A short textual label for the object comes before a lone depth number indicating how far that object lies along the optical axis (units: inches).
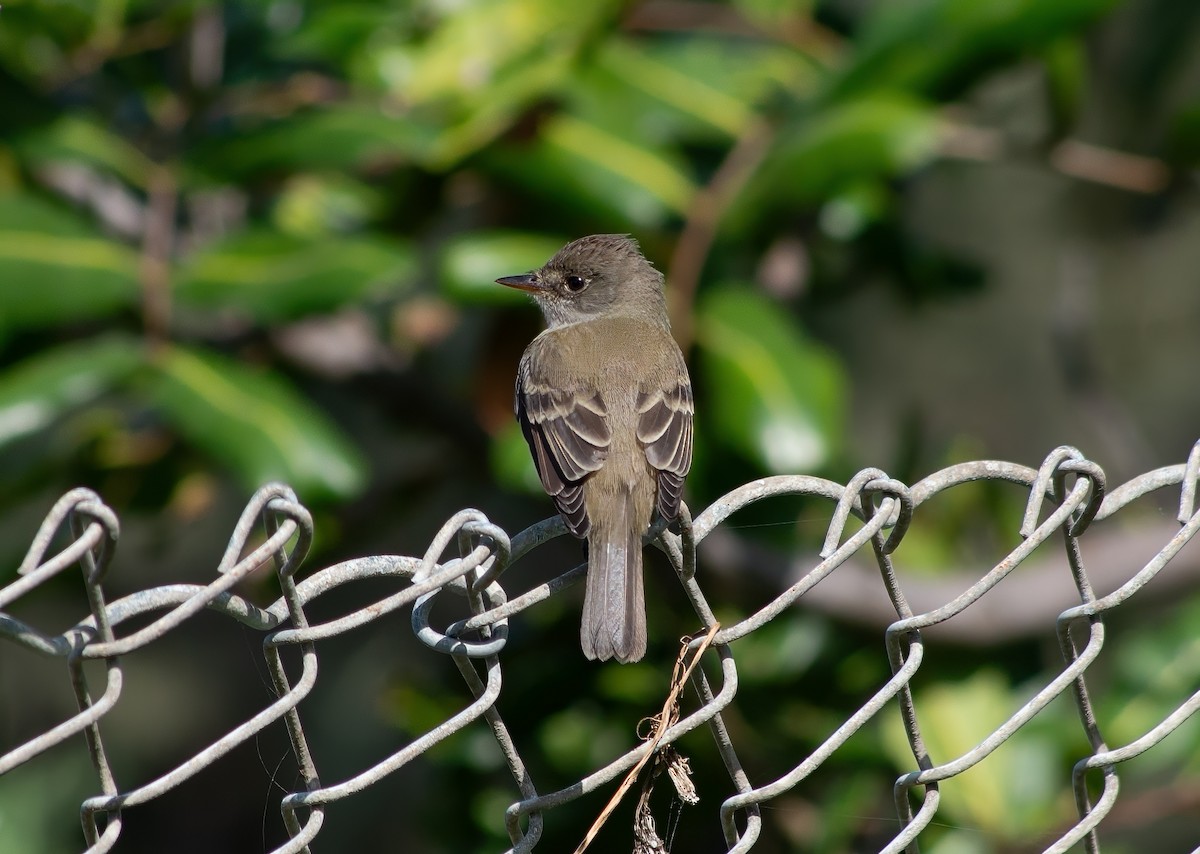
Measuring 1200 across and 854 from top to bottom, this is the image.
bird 190.2
